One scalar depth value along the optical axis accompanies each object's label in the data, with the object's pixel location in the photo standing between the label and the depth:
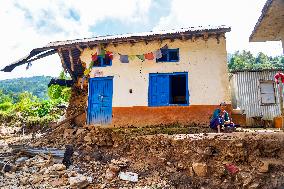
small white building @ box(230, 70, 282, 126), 14.46
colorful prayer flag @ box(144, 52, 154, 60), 12.81
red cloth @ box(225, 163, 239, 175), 8.21
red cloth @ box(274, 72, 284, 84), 9.45
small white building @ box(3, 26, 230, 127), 12.21
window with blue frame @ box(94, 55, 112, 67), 13.59
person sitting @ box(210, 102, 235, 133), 10.70
